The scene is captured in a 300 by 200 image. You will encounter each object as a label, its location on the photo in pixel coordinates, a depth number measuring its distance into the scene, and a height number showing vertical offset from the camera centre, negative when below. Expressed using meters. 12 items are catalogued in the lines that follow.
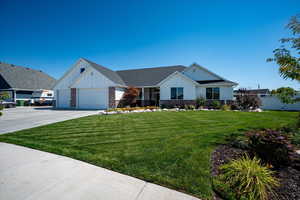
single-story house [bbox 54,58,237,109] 16.52 +1.62
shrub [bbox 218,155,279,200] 2.06 -1.37
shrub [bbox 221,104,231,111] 14.41 -0.83
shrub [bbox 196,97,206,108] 15.99 -0.29
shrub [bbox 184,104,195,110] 15.20 -0.85
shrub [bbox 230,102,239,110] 15.02 -0.74
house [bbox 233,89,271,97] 35.64 +2.32
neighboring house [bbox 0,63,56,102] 23.22 +3.30
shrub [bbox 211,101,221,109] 15.03 -0.51
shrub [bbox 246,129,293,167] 2.84 -1.07
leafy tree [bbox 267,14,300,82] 3.39 +1.13
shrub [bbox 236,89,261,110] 14.32 -0.16
